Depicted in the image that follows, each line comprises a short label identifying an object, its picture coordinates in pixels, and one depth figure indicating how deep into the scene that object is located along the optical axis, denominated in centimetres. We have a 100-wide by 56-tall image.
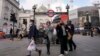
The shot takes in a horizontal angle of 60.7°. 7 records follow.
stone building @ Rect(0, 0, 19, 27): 2080
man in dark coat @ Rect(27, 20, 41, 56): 406
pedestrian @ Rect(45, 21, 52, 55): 444
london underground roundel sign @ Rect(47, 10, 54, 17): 909
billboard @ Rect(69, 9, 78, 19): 3514
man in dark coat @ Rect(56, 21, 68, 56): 420
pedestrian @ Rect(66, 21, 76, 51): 502
